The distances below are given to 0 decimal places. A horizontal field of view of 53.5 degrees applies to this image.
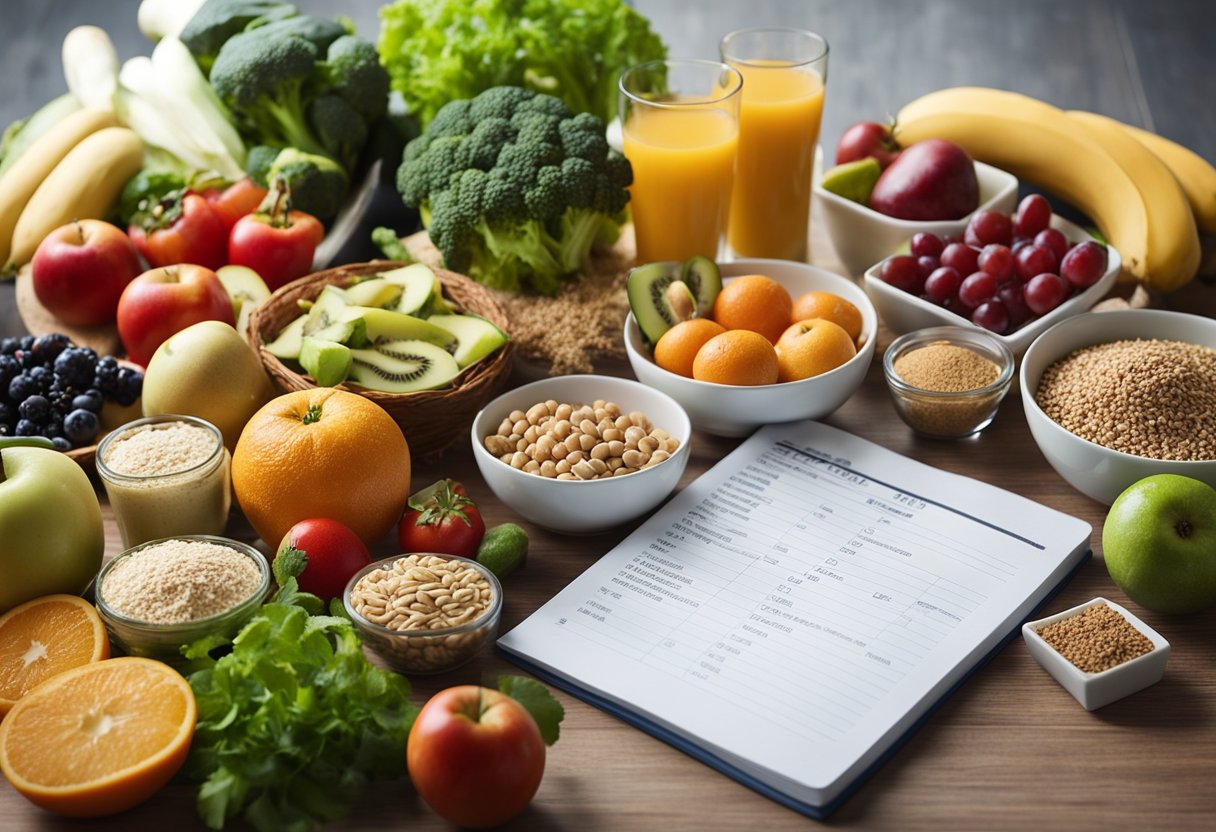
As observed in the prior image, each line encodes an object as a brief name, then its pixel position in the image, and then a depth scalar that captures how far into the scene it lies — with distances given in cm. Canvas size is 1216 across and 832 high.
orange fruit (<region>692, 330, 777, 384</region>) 145
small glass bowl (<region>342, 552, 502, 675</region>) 112
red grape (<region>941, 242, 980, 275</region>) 162
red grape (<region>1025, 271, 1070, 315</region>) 156
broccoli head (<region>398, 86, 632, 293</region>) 172
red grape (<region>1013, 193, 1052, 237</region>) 165
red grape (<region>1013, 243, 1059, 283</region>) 159
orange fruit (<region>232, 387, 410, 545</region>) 126
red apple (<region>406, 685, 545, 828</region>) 96
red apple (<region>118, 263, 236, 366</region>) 160
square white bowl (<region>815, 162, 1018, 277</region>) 174
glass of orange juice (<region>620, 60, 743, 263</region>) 177
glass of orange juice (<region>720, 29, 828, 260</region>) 183
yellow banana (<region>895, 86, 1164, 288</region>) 182
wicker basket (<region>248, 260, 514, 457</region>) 144
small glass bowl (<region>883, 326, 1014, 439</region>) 147
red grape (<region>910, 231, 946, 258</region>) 167
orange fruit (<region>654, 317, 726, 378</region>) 151
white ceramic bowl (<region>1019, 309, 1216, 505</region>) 130
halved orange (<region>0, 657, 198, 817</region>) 100
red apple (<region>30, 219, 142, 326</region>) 171
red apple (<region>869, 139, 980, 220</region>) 176
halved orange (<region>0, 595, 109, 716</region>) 111
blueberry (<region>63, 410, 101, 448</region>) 143
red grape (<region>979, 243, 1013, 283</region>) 159
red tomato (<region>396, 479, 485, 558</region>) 127
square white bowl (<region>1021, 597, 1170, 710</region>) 110
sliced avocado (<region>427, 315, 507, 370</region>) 151
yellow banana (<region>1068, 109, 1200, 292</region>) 172
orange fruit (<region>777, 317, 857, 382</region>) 148
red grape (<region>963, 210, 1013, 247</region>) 164
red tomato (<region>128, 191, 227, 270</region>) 183
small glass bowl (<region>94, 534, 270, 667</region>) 110
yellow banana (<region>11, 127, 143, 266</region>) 192
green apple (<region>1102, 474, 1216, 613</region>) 118
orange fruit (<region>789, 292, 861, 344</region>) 157
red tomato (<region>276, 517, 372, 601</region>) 121
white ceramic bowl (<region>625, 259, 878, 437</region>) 146
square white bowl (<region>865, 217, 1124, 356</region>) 155
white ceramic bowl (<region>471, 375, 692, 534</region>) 131
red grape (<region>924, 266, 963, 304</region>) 160
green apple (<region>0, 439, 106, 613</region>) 117
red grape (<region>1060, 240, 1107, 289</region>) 158
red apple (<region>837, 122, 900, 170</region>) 191
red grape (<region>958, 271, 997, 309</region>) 158
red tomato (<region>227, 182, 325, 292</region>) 180
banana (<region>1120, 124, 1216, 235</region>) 185
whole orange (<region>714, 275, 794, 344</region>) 156
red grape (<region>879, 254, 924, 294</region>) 164
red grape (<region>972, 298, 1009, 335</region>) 156
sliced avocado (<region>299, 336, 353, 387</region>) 143
